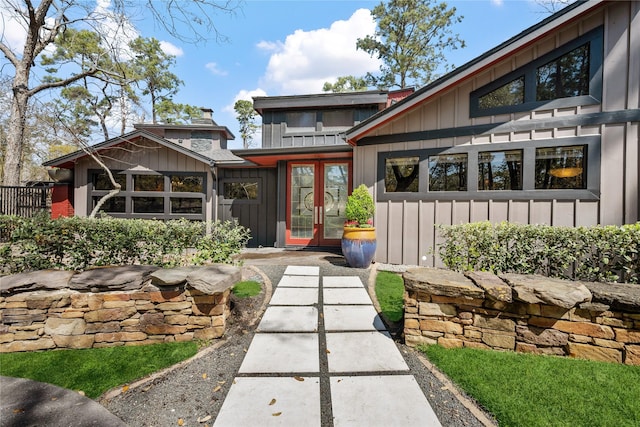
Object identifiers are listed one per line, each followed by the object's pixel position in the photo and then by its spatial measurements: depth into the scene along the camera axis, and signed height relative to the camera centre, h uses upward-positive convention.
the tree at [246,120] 27.58 +9.66
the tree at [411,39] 16.17 +11.12
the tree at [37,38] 5.49 +3.77
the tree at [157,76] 19.59 +10.31
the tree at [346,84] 19.54 +10.10
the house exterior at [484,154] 4.31 +1.28
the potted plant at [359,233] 5.27 -0.47
